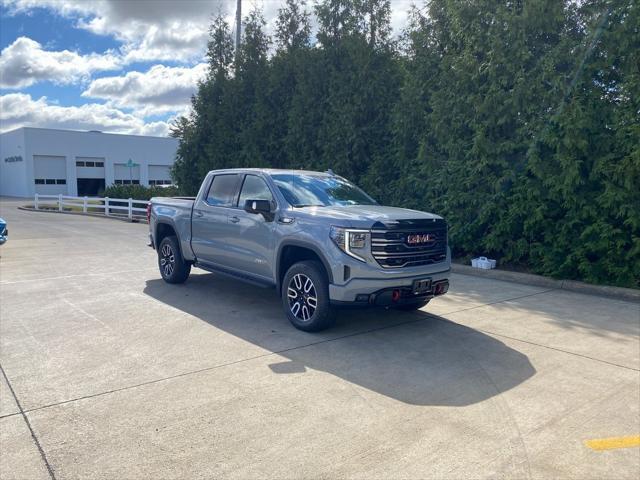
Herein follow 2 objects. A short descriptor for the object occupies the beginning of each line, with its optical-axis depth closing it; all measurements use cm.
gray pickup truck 561
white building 4853
